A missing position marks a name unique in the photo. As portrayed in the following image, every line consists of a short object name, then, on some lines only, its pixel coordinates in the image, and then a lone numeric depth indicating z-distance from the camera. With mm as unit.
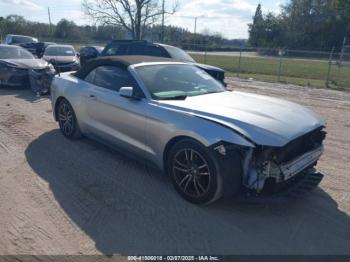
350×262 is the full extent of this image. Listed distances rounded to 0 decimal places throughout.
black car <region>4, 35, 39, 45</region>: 24166
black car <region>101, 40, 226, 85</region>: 11211
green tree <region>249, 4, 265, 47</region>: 61100
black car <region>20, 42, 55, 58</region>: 21423
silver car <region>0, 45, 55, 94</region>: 10312
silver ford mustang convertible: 3496
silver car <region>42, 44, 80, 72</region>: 13125
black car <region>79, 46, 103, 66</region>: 15953
